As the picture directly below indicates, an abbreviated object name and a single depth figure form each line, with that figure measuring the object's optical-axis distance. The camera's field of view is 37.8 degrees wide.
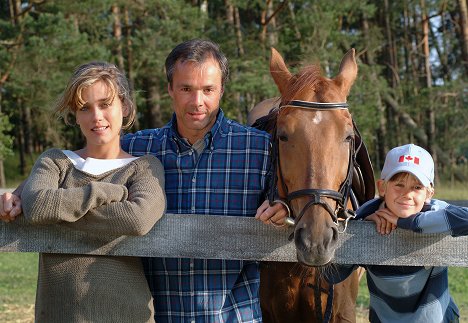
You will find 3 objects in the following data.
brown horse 2.76
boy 2.83
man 3.03
